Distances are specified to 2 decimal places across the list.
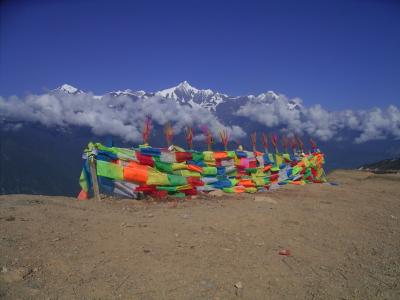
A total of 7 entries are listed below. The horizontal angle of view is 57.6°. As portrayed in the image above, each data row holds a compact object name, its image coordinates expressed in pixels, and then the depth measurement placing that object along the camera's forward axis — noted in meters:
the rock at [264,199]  13.55
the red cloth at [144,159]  13.73
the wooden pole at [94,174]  12.62
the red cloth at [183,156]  14.86
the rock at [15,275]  5.34
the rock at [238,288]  5.48
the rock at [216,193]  14.92
